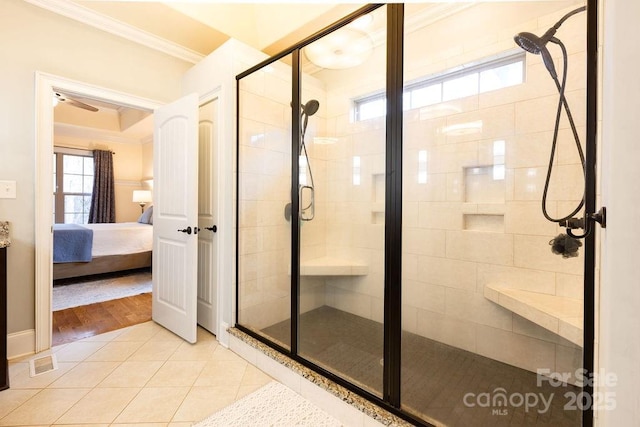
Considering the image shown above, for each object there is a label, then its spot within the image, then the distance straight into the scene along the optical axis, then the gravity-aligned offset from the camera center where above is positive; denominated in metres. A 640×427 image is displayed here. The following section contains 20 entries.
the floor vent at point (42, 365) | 1.89 -1.09
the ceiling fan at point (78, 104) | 3.08 +1.24
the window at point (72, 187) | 5.86 +0.49
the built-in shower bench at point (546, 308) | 1.41 -0.54
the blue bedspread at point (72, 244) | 3.67 -0.47
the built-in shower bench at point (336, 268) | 2.57 -0.53
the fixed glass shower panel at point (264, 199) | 2.32 +0.10
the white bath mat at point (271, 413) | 1.50 -1.13
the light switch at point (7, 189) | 1.97 +0.14
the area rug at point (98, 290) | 3.21 -1.04
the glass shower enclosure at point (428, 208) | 1.54 +0.03
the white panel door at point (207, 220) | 2.46 -0.08
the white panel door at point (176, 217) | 2.25 -0.06
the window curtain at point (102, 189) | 6.20 +0.46
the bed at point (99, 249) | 3.71 -0.57
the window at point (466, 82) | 1.92 +0.97
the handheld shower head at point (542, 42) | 1.65 +1.04
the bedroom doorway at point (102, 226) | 2.89 -0.28
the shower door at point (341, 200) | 2.23 +0.11
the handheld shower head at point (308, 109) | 2.33 +0.90
